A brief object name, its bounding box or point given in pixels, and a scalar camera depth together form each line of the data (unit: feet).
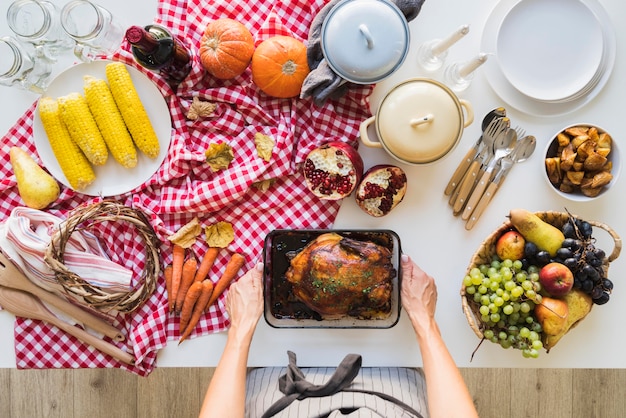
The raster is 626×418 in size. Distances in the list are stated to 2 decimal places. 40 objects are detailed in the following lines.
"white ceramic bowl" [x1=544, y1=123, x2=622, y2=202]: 4.21
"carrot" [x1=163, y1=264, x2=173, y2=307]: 4.62
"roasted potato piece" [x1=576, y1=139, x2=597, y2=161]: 4.14
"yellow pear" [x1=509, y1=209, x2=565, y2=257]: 4.08
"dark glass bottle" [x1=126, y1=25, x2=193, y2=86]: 3.88
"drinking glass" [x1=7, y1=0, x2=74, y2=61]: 4.16
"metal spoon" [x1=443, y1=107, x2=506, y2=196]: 4.38
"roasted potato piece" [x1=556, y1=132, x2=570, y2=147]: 4.25
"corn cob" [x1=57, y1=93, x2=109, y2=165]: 4.33
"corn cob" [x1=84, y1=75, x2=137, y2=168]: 4.33
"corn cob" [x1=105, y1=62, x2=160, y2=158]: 4.34
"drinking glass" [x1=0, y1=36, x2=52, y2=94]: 4.20
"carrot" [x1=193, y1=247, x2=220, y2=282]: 4.64
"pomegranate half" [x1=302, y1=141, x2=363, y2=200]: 4.20
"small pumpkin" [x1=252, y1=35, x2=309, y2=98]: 4.16
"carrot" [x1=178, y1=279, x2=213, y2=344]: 4.57
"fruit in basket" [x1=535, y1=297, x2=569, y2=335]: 3.99
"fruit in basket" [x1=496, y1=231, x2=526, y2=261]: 4.15
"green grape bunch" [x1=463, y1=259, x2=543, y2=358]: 4.05
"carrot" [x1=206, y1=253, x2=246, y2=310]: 4.61
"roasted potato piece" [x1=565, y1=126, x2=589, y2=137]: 4.23
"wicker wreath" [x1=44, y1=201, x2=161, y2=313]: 4.18
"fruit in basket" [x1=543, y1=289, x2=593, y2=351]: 4.11
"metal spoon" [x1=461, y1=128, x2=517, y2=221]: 4.36
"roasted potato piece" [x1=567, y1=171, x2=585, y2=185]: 4.22
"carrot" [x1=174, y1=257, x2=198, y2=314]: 4.59
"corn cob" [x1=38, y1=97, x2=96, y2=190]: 4.36
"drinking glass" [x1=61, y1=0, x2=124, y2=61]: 4.07
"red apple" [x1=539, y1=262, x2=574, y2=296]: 3.96
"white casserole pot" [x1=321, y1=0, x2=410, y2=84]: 3.82
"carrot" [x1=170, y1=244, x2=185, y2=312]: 4.59
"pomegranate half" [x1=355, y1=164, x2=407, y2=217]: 4.25
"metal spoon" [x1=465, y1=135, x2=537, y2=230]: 4.37
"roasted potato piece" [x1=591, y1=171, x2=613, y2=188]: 4.17
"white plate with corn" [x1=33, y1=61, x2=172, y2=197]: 4.35
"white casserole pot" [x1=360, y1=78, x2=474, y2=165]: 3.96
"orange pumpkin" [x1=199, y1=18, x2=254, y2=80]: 4.17
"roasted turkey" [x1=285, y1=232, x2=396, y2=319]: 4.17
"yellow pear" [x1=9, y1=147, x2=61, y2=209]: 4.46
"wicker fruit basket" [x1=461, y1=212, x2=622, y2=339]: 4.15
